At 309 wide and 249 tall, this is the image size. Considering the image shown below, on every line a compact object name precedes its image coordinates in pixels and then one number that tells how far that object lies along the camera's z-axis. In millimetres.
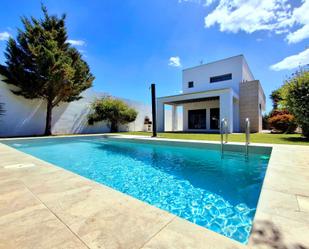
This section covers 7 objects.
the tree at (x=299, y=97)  8289
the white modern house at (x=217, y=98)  14068
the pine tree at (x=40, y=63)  11922
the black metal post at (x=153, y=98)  11614
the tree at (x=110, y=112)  16594
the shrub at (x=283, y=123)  13519
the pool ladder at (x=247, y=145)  5725
